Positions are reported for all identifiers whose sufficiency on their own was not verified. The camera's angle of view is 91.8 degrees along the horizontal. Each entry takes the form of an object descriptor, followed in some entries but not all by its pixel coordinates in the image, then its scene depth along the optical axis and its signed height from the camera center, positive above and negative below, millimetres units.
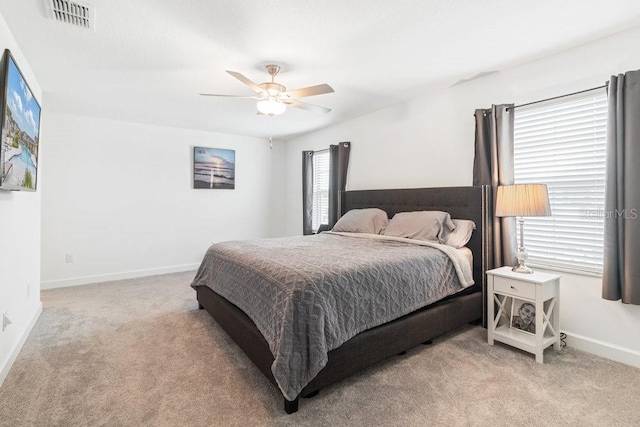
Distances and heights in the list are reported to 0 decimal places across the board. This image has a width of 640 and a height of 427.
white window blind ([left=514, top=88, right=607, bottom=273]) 2441 +331
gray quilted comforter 1738 -538
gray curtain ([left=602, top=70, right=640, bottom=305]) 2127 +119
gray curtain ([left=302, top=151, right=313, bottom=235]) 5590 +332
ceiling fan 2613 +1017
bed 1853 -839
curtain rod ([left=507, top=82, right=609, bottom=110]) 2380 +957
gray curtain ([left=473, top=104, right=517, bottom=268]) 2848 +452
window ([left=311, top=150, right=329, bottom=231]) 5438 +390
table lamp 2340 +57
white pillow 2969 -239
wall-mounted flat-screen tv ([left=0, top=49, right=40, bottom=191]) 1922 +569
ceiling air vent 1954 +1297
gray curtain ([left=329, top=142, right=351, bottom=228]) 4750 +559
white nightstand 2303 -778
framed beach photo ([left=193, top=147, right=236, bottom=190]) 5355 +754
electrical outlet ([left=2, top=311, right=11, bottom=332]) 2089 -766
